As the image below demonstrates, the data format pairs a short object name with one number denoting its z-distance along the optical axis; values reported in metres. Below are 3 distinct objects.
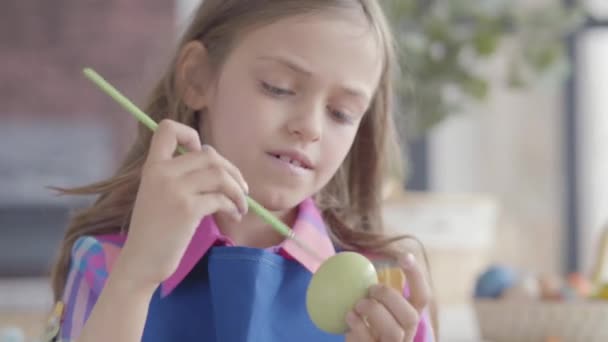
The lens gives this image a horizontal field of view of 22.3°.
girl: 0.94
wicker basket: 1.41
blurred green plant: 1.94
